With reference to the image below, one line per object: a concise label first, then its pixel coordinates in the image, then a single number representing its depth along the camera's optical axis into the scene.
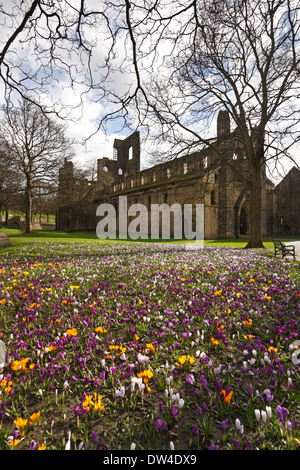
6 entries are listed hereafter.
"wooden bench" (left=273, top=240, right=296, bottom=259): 10.91
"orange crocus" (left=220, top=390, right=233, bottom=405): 1.88
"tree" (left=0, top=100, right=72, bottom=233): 24.66
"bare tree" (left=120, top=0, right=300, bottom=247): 13.89
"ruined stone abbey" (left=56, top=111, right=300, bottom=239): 30.29
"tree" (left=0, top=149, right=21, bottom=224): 22.45
